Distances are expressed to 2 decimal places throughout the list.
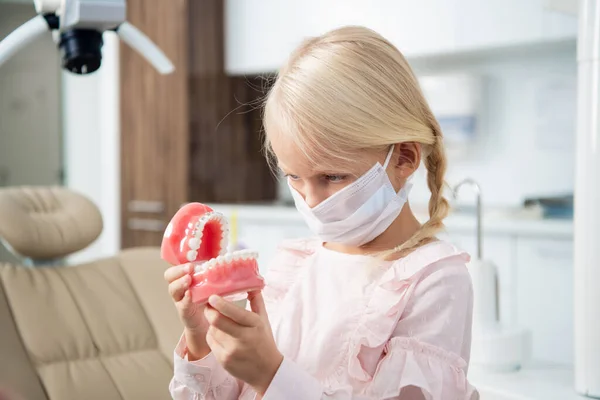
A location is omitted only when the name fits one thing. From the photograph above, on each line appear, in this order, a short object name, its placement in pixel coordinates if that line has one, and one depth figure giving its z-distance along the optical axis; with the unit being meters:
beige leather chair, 1.45
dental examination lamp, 1.13
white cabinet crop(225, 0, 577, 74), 2.94
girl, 0.89
